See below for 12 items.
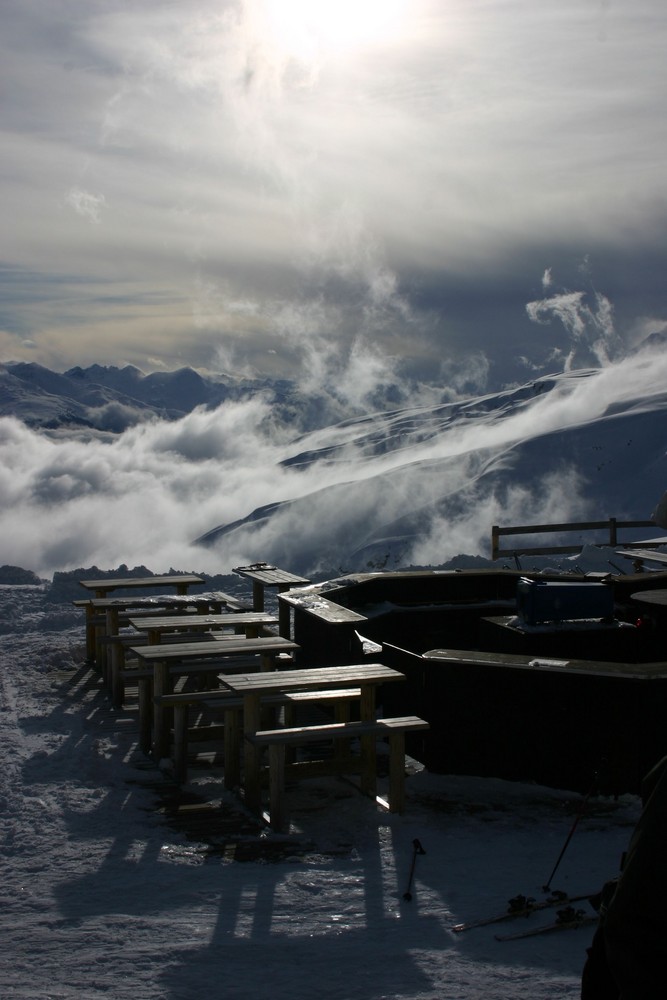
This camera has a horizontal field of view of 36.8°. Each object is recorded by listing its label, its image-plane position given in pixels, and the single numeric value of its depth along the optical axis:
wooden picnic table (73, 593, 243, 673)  10.32
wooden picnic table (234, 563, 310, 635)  10.54
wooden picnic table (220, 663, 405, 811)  6.43
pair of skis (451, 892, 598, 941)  4.61
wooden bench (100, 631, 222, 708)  9.07
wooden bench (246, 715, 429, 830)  6.07
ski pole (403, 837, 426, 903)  5.43
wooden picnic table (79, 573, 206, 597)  11.09
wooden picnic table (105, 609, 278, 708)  8.38
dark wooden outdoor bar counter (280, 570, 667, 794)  6.55
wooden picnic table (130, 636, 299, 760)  7.29
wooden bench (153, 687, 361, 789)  6.81
